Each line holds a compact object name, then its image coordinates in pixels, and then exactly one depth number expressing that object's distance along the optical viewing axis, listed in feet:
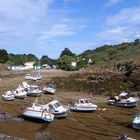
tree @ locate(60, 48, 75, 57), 304.66
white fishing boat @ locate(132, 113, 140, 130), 66.74
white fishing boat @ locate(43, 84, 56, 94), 112.97
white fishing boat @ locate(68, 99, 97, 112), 84.36
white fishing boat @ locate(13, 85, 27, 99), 104.13
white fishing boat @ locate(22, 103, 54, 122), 73.21
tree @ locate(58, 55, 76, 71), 210.26
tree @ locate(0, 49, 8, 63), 289.34
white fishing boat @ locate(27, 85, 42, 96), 108.16
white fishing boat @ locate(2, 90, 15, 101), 101.87
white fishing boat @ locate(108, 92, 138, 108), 90.35
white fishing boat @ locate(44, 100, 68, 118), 76.45
